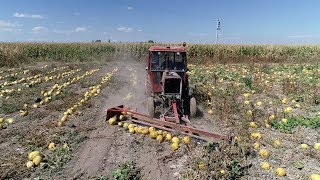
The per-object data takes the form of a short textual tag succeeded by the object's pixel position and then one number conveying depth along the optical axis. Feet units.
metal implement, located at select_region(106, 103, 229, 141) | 15.81
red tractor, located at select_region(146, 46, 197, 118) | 20.76
